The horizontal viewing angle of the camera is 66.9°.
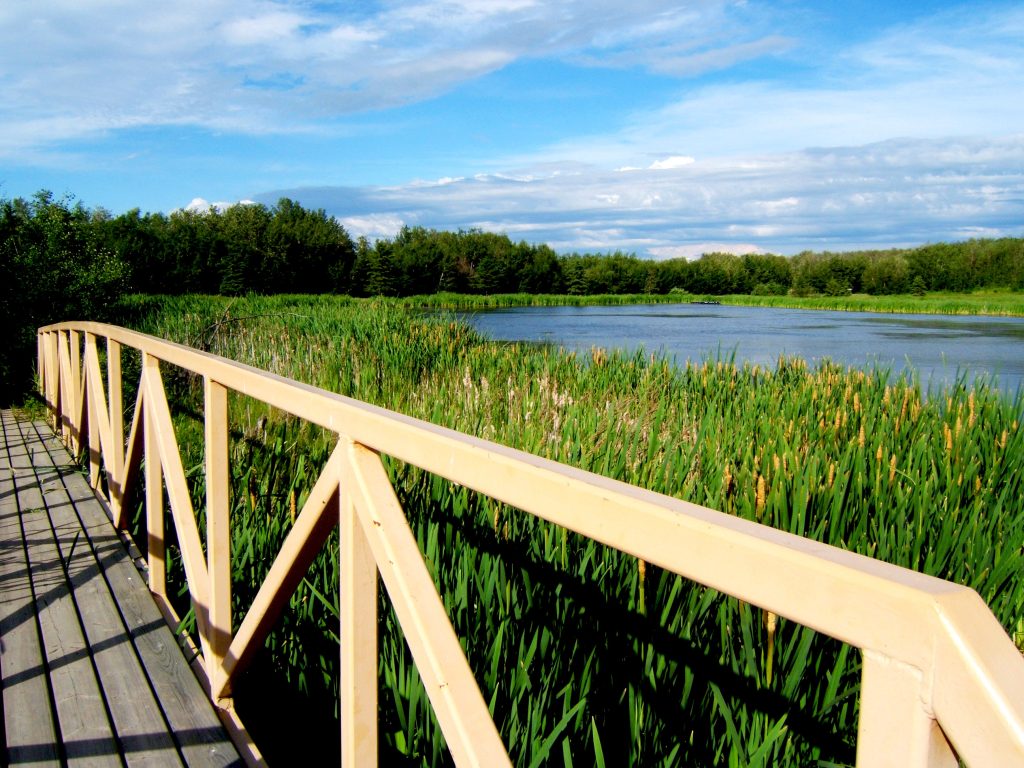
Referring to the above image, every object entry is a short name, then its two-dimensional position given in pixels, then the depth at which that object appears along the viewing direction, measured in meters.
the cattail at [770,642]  1.59
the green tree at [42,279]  8.75
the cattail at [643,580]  1.80
